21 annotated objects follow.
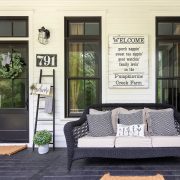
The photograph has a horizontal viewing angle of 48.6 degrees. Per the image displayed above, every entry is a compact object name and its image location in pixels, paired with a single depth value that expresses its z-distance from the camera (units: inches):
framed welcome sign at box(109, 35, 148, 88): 156.2
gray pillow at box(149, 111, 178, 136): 128.9
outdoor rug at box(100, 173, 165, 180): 101.7
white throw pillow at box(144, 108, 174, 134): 134.1
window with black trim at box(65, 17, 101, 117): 160.2
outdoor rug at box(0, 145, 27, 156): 144.2
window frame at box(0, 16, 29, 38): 160.8
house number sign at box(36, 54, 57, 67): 158.8
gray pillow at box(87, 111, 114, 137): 131.1
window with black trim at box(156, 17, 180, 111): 158.1
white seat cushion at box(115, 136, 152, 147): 120.6
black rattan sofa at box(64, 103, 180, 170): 117.8
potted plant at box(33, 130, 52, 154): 144.2
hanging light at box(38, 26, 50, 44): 155.7
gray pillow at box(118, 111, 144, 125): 134.0
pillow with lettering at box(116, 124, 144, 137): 129.0
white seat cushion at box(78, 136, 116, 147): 120.9
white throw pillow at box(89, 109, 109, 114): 139.8
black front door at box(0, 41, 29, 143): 162.9
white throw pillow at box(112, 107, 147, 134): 137.4
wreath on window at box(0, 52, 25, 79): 160.5
